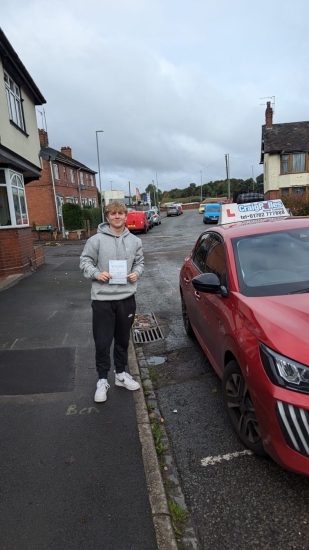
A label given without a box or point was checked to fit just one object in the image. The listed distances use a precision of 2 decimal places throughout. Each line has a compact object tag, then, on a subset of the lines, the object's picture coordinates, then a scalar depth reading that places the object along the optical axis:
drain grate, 5.49
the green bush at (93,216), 26.98
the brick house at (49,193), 29.27
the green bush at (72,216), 25.34
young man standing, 3.40
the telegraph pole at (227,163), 51.91
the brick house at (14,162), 9.66
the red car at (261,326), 2.11
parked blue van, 32.19
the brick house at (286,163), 33.50
